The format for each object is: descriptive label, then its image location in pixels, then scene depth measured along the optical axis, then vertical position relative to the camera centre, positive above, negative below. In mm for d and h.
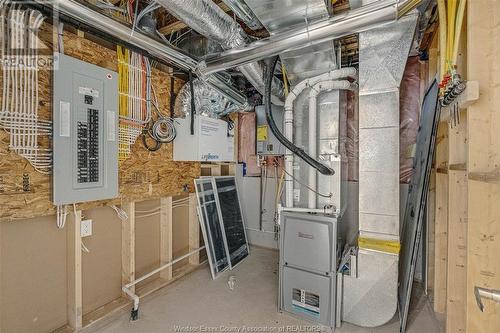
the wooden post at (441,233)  2135 -587
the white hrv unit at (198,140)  2637 +277
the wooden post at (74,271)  1899 -840
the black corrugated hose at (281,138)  2084 +242
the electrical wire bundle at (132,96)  2131 +629
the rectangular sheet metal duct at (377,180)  1866 -105
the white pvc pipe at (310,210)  2139 -401
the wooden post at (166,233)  2699 -761
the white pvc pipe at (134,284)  2096 -1131
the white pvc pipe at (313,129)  2174 +335
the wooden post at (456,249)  1581 -597
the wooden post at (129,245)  2303 -763
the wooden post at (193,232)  3080 -851
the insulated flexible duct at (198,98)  2688 +743
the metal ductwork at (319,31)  1450 +900
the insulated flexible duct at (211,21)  1515 +980
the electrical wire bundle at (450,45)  1262 +670
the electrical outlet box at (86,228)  1997 -530
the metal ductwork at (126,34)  1461 +922
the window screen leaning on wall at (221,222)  2869 -728
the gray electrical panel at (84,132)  1677 +238
